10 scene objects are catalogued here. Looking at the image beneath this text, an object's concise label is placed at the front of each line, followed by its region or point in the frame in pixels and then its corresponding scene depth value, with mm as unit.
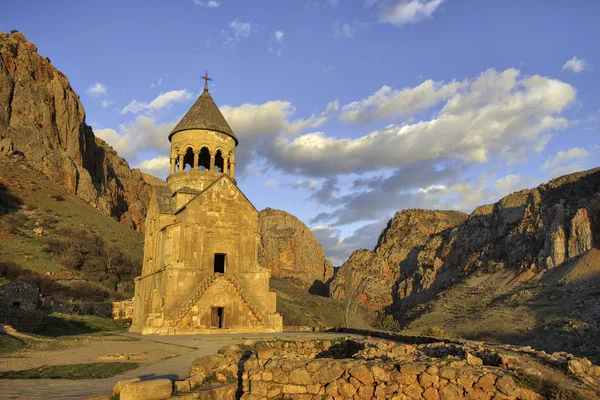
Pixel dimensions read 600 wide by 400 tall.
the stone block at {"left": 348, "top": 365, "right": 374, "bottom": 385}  8062
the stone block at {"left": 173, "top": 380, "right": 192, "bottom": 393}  7966
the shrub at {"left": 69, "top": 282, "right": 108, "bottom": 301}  37312
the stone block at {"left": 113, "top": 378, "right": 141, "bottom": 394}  7474
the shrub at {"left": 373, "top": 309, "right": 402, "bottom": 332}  43806
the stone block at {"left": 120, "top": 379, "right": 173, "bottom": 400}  7027
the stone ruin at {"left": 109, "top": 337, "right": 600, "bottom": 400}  7520
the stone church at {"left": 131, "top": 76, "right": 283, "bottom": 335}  21922
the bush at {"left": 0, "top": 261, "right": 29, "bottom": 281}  36281
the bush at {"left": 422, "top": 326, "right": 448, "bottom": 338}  22712
